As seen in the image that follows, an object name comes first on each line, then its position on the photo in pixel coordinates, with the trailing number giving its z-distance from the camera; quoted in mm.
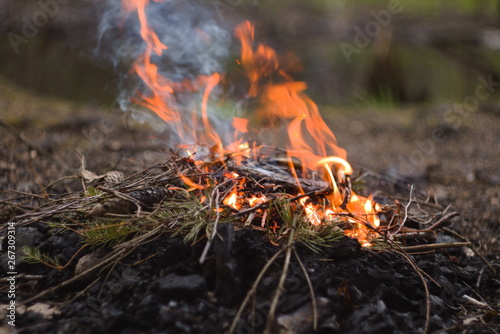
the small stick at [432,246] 1044
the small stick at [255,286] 914
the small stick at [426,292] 954
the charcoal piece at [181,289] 957
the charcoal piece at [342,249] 1002
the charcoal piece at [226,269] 960
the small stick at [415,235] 1065
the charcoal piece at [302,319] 936
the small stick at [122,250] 962
